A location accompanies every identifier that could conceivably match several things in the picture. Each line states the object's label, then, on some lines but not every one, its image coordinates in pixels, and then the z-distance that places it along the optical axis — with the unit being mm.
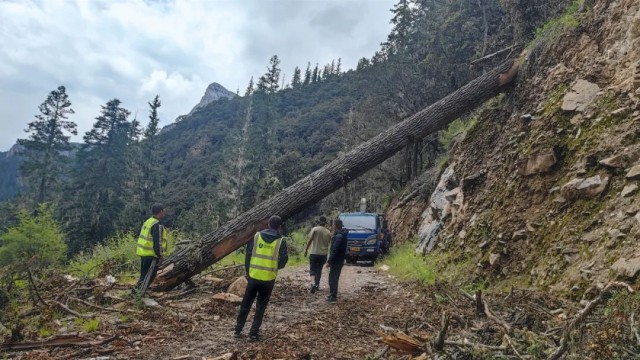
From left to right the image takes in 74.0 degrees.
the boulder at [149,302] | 6855
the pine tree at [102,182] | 36219
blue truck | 16156
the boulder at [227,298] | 7375
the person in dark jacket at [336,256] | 8688
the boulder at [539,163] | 7684
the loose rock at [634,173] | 5742
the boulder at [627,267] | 4640
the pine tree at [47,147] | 40531
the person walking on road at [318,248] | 9656
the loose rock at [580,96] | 7832
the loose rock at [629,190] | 5676
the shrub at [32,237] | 16734
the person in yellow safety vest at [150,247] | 7402
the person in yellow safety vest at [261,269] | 5863
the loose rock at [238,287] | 7942
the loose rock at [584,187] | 6270
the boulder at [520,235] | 7180
